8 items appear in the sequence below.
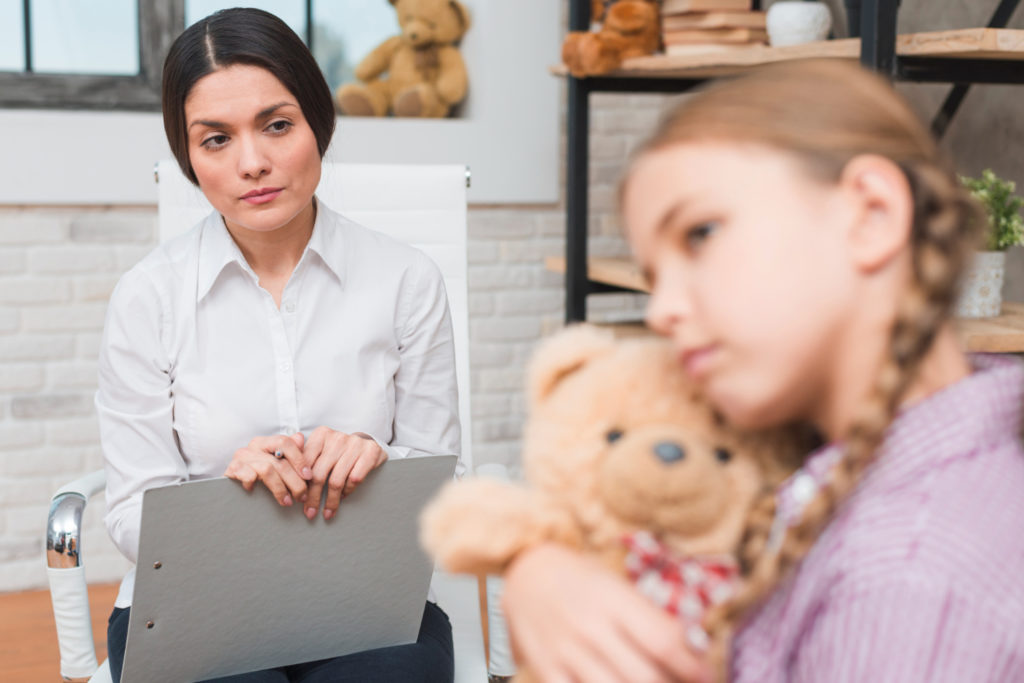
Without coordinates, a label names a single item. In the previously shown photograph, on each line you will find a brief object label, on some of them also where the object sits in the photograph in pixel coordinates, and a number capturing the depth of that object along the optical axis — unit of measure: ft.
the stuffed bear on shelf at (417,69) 8.45
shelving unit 4.51
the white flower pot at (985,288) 5.00
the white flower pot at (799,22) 6.16
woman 3.84
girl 1.44
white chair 4.50
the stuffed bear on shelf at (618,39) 6.64
